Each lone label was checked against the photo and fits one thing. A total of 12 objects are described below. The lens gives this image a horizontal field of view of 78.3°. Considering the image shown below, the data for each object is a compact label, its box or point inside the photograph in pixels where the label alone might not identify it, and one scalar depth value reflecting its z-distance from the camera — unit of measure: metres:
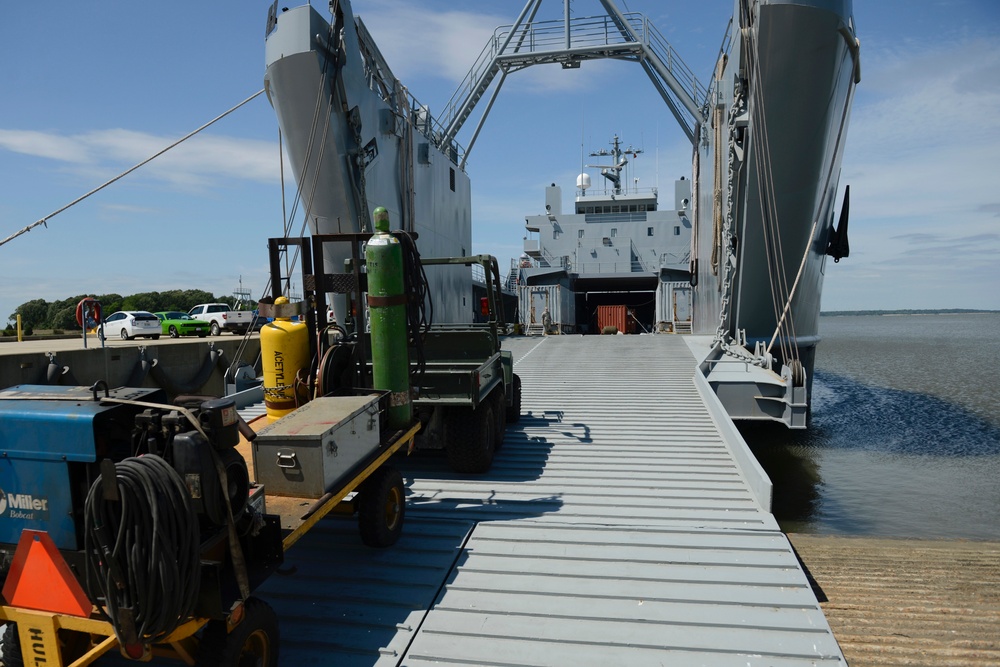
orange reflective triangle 2.80
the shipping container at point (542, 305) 24.78
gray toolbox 3.83
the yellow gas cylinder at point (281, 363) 5.38
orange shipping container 29.44
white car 21.66
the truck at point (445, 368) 5.62
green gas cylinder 5.10
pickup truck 24.34
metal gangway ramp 3.67
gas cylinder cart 2.54
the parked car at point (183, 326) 23.92
